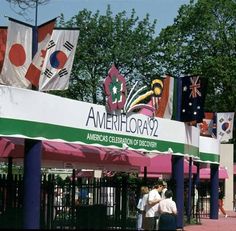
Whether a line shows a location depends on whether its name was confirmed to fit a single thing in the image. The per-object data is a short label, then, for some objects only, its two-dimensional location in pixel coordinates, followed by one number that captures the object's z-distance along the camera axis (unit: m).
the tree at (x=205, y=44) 55.72
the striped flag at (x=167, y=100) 21.65
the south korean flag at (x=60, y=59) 14.66
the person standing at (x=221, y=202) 33.72
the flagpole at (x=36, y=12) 10.90
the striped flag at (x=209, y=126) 32.01
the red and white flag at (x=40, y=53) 13.96
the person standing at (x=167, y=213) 14.37
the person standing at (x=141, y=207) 17.38
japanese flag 13.76
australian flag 22.16
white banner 13.55
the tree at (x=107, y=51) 55.16
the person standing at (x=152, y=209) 16.47
